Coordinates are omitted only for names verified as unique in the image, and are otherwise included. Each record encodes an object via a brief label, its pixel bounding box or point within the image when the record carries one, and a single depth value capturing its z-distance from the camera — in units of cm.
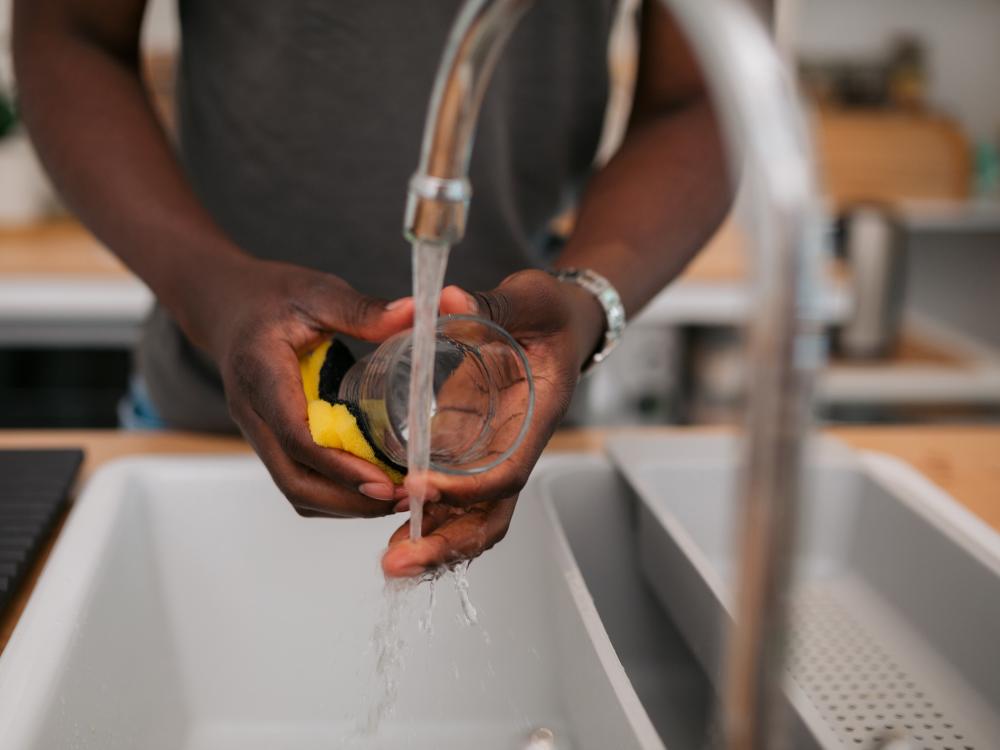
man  69
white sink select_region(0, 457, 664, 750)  56
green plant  188
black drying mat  59
